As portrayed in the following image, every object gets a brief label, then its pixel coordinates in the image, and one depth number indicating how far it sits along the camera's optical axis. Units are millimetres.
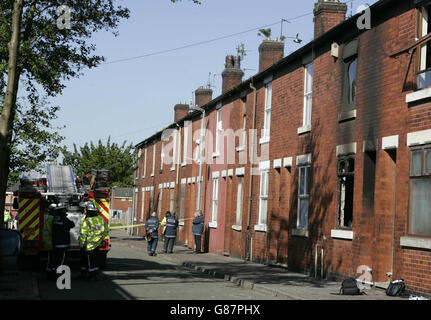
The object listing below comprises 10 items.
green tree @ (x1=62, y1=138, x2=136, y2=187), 53375
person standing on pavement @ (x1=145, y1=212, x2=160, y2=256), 28812
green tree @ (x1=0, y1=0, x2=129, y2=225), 18781
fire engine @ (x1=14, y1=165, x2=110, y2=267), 18719
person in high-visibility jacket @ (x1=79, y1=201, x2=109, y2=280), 16562
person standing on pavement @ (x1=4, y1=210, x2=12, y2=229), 31370
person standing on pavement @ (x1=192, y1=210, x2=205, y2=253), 30922
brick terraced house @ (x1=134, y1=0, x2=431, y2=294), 15247
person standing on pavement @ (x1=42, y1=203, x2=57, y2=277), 17125
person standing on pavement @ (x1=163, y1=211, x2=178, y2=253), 30109
